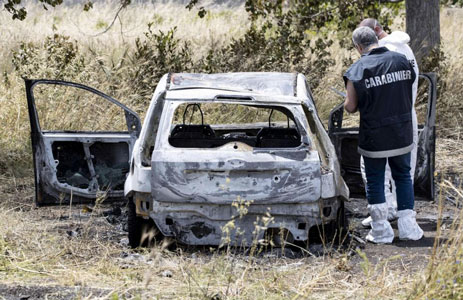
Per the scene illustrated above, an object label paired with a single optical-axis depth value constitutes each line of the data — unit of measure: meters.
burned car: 12.84
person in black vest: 13.81
